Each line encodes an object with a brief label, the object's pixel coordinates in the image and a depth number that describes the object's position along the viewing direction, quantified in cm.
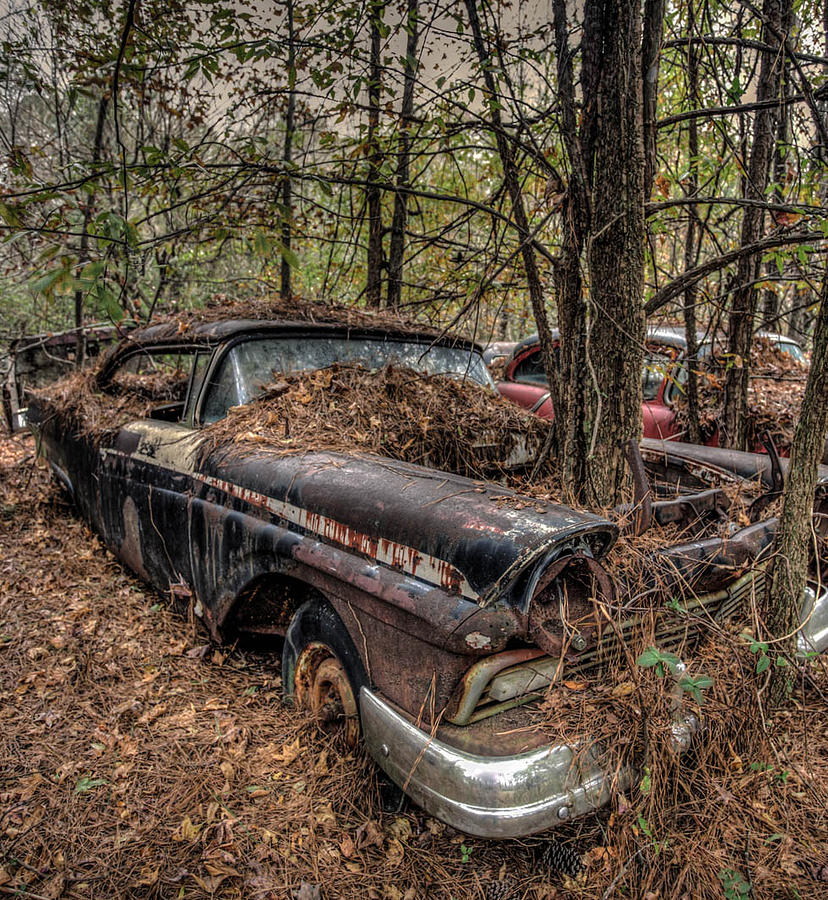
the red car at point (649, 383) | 534
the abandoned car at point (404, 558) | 165
